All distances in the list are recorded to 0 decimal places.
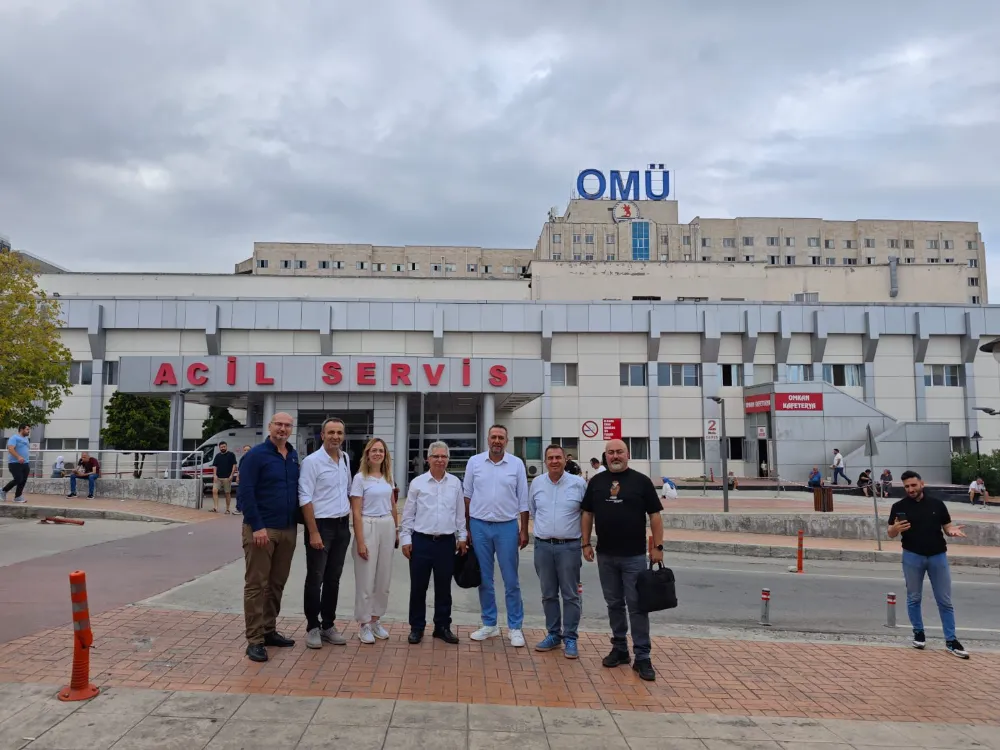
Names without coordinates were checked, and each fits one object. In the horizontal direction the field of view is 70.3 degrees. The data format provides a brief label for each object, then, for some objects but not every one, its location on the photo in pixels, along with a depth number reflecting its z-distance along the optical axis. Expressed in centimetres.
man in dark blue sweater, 582
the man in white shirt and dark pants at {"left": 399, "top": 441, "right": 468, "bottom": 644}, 654
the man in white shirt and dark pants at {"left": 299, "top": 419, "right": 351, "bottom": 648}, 618
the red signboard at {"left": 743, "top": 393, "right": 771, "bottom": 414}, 3706
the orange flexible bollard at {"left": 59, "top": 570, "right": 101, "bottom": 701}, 482
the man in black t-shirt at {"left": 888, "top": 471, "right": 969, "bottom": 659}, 732
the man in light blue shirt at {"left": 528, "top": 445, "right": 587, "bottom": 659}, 634
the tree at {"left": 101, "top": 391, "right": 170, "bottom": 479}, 3569
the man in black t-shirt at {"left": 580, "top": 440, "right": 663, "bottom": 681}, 590
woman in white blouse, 638
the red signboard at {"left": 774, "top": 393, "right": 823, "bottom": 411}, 3628
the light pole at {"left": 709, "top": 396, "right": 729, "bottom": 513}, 1902
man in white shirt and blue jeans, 659
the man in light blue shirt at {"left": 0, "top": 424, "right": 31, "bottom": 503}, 1537
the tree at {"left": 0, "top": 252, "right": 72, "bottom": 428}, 1596
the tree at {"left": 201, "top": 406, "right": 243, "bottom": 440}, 3994
